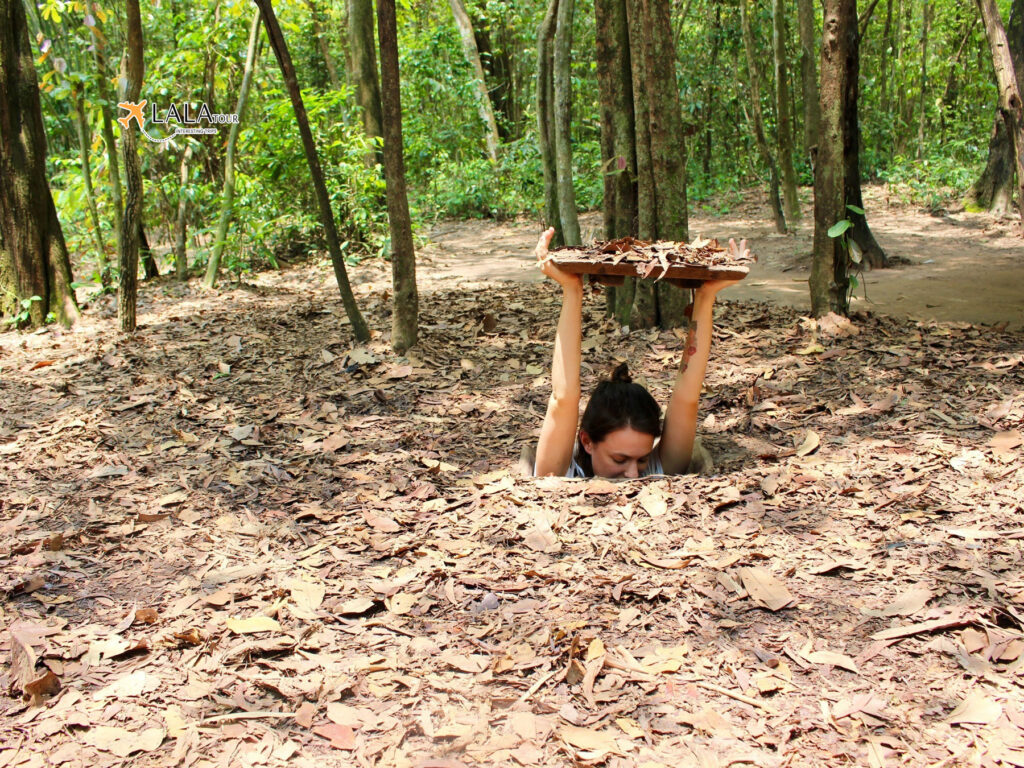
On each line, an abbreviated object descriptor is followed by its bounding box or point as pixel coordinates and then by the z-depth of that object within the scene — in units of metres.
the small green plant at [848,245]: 5.50
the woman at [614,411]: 3.63
